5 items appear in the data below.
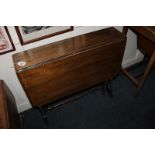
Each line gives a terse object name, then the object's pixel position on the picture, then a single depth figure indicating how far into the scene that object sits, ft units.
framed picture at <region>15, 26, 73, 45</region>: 4.66
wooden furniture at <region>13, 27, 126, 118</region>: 4.66
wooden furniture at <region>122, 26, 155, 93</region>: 5.45
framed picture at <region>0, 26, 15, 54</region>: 4.45
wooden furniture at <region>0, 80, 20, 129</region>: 4.05
